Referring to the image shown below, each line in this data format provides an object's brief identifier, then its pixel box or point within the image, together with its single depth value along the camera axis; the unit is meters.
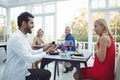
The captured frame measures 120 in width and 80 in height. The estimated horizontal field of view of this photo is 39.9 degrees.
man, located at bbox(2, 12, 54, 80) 1.85
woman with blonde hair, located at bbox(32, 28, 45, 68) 4.22
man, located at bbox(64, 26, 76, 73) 4.40
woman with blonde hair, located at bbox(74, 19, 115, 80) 2.03
